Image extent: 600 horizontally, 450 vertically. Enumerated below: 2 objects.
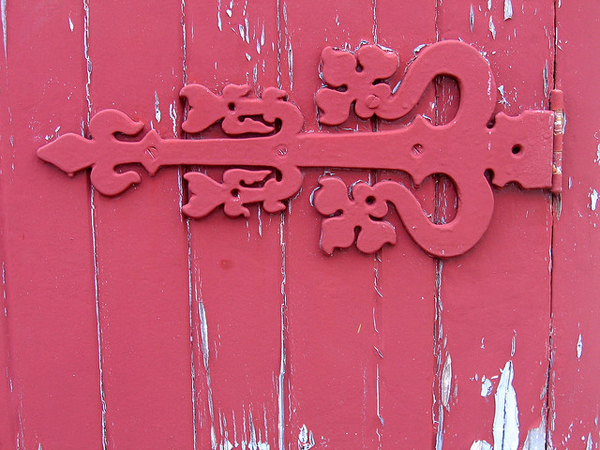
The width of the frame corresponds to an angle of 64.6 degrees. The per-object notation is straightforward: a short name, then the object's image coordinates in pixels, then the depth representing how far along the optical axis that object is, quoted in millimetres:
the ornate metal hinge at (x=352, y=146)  642
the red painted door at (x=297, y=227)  647
